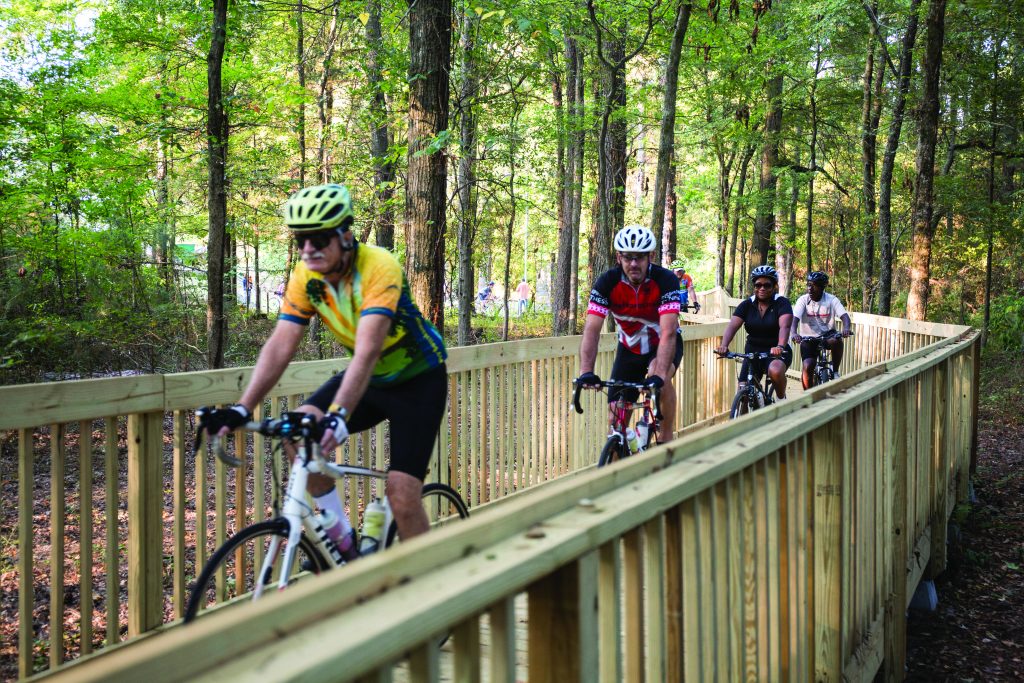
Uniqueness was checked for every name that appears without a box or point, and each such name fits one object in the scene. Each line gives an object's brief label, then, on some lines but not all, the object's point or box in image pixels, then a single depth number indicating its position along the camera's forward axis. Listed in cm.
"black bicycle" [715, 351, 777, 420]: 1006
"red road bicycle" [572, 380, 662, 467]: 659
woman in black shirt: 1026
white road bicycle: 355
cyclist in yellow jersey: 375
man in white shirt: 1207
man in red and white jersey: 671
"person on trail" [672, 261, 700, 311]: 2091
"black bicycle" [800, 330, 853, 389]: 1224
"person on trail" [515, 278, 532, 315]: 3721
